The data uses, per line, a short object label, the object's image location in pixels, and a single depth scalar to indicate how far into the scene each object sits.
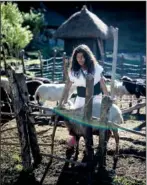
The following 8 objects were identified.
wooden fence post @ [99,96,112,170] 4.78
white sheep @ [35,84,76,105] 10.07
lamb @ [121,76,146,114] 11.11
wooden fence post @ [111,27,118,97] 6.39
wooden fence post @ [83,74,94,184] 4.77
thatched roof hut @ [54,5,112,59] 19.64
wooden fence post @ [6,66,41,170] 5.20
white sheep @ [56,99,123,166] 5.22
